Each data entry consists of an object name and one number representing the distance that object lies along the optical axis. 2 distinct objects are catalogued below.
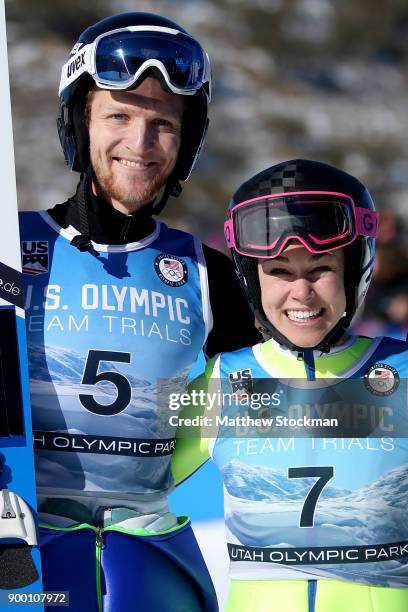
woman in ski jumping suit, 5.39
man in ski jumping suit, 5.64
